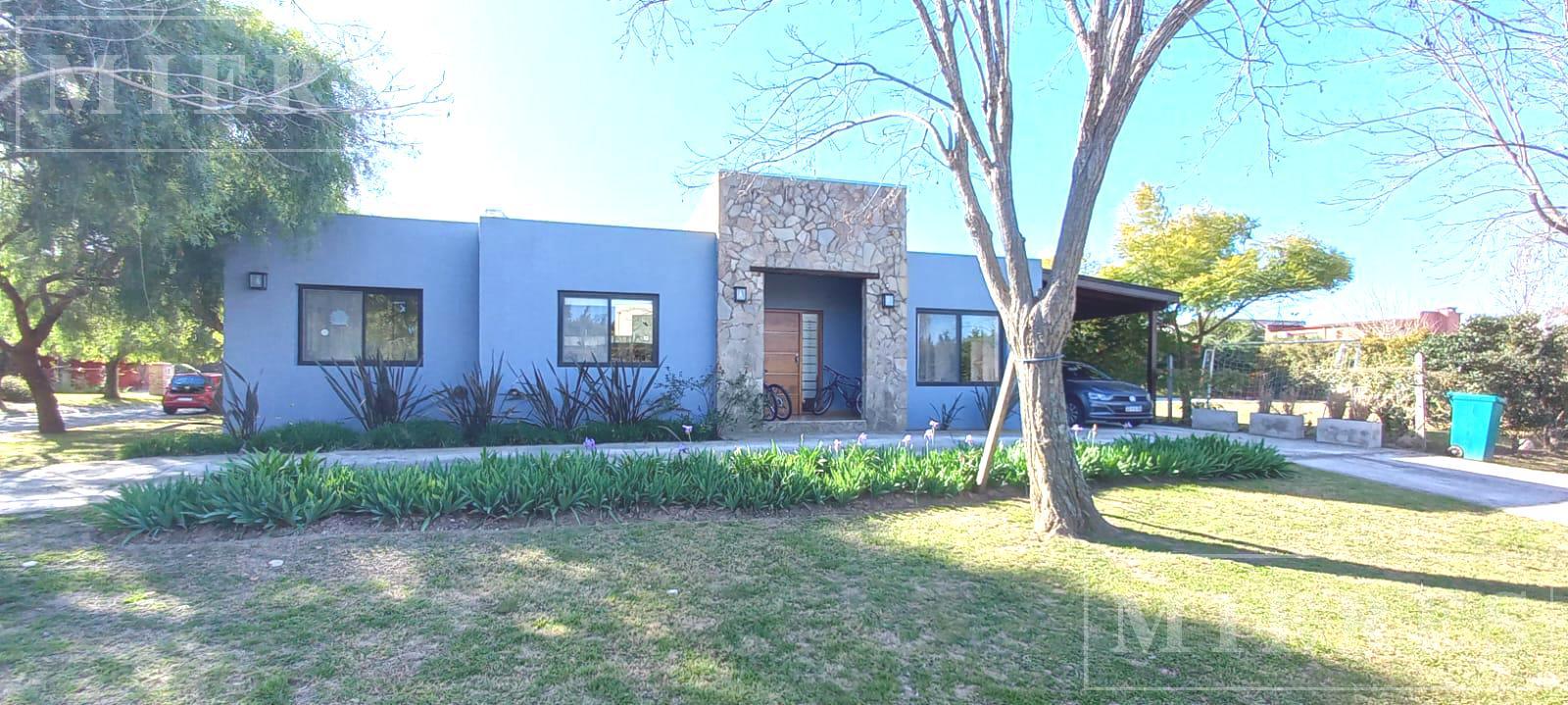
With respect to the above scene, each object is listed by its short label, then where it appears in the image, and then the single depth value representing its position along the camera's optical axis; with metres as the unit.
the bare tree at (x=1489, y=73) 6.34
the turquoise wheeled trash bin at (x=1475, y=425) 9.10
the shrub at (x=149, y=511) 4.61
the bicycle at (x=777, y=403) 11.03
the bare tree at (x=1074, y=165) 4.90
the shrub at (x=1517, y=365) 9.67
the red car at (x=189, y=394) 16.72
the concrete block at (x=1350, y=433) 10.27
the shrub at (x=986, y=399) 11.75
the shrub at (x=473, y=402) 9.23
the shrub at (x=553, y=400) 9.64
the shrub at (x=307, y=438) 8.42
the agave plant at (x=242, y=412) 8.72
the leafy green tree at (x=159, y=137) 6.00
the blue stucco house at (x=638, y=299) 9.52
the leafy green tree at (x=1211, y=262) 20.34
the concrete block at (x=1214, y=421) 12.54
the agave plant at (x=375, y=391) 9.20
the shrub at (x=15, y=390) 21.51
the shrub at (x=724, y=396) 10.40
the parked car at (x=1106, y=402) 12.27
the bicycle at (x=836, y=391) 12.44
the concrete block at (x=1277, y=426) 11.52
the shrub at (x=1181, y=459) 6.97
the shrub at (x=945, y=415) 11.82
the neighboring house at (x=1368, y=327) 16.96
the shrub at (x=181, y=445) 8.28
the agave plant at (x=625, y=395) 9.92
